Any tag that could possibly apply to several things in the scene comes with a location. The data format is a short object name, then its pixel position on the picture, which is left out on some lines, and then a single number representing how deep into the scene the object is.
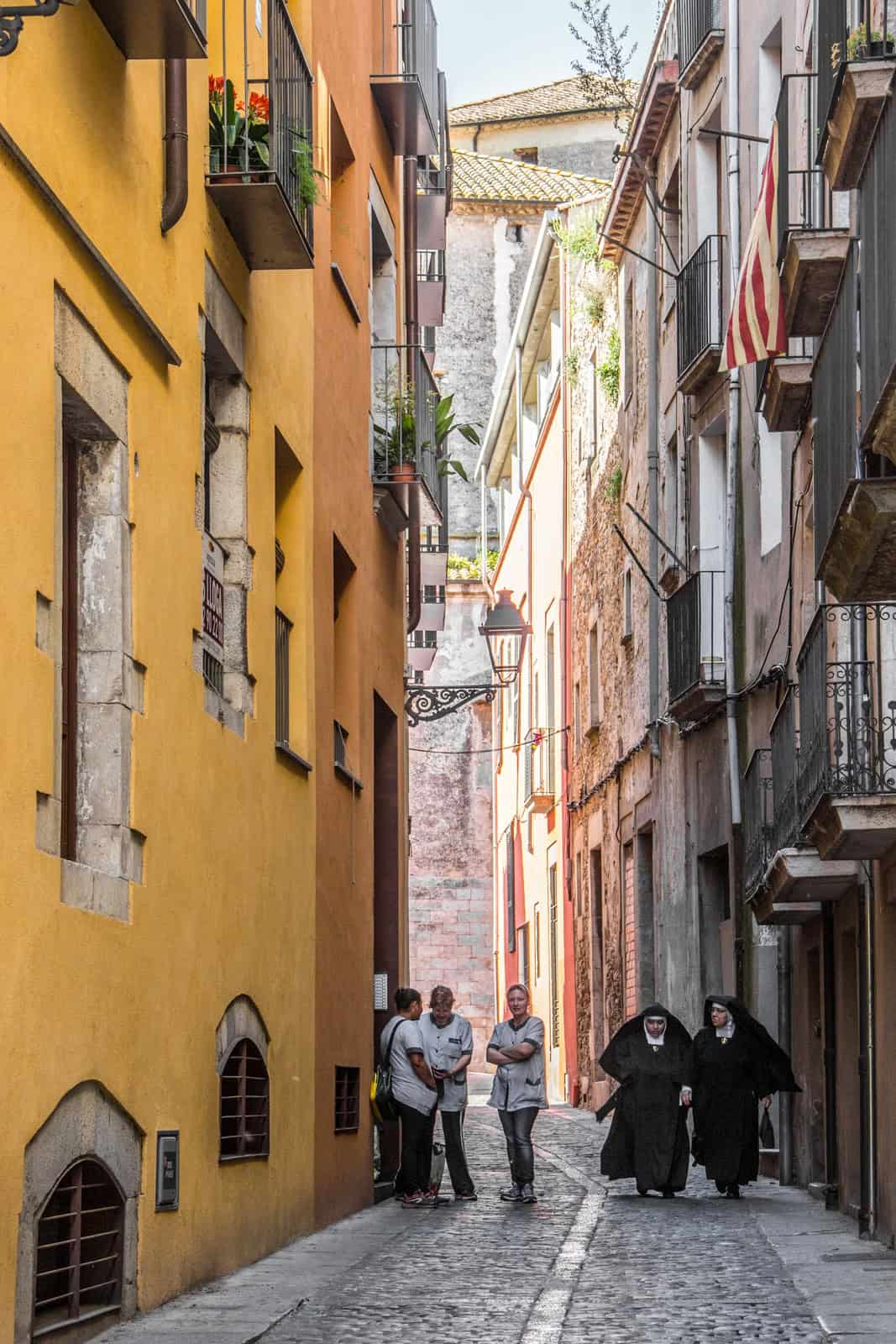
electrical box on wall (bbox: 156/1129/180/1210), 9.29
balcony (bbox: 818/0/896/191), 9.95
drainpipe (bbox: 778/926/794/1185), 18.31
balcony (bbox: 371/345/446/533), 17.34
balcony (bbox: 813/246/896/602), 8.83
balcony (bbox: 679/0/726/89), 21.81
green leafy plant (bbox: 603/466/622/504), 27.83
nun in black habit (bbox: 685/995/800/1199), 16.70
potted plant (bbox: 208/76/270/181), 10.80
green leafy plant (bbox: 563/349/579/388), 32.06
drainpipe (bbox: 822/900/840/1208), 15.39
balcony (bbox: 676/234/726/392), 21.03
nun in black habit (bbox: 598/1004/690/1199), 16.72
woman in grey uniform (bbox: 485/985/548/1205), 15.54
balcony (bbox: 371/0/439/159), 17.89
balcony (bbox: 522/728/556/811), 35.47
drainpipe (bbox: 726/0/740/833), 20.38
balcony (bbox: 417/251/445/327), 21.73
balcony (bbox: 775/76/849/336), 13.30
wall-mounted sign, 11.20
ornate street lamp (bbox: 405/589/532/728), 22.30
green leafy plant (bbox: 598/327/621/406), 28.45
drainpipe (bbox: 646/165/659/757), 24.64
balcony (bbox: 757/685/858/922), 14.28
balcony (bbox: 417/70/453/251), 20.42
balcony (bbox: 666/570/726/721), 20.94
